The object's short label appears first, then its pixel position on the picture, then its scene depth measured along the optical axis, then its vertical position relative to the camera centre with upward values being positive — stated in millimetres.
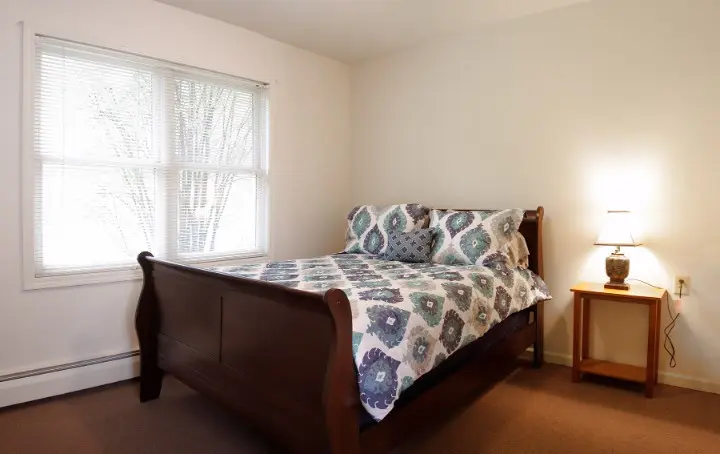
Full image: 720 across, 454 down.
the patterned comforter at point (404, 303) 1563 -402
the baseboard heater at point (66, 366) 2490 -916
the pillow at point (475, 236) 2840 -148
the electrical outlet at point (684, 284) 2703 -404
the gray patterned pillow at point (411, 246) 3031 -225
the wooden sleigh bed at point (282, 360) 1456 -627
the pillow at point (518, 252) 2879 -246
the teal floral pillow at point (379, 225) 3307 -89
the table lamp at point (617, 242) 2705 -159
